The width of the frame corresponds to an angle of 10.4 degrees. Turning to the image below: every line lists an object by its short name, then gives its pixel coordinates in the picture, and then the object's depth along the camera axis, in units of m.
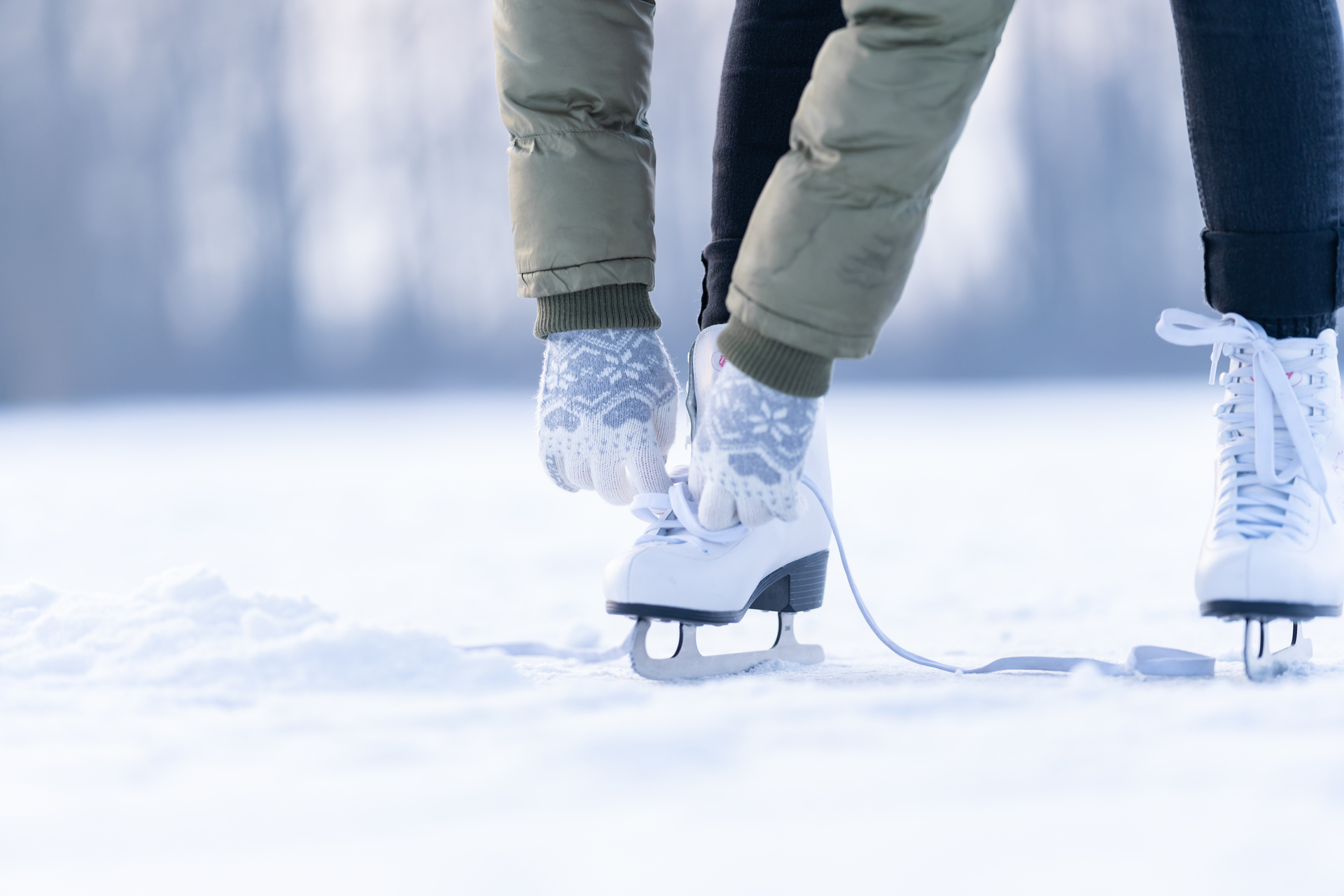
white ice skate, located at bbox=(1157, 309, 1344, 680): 5.51
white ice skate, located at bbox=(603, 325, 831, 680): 5.55
